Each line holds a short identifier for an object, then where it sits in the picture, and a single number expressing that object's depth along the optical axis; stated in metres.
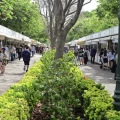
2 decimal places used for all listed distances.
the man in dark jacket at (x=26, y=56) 12.16
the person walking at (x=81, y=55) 18.50
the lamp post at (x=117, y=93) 3.52
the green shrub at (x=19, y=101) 2.90
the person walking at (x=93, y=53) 19.00
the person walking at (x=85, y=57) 17.91
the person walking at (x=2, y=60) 10.95
